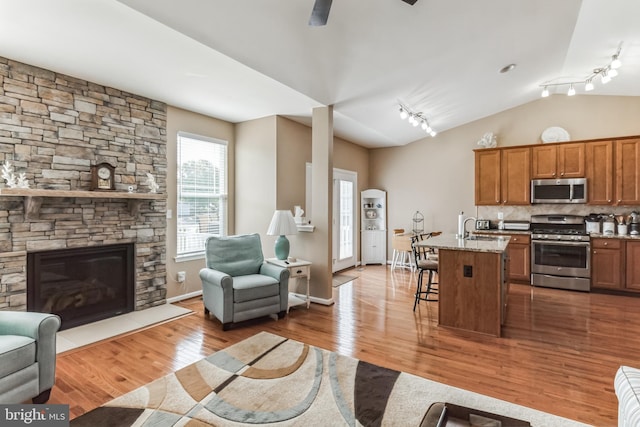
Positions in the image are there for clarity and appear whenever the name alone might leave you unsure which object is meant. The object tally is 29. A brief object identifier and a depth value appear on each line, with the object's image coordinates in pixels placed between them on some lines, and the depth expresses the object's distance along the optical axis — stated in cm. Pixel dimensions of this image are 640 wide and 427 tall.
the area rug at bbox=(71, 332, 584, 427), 201
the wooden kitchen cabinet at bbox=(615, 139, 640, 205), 486
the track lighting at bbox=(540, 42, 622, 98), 408
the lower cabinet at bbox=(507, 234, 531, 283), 544
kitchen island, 334
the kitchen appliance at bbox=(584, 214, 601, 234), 520
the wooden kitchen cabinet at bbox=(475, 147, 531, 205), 562
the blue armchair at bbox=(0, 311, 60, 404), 196
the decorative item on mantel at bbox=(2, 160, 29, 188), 293
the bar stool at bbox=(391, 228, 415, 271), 635
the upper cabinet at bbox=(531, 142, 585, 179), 525
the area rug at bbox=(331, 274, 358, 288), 557
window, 459
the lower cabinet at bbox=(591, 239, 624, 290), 486
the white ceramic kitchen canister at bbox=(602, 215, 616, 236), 504
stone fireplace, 305
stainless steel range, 504
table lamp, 418
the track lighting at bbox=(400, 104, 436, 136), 480
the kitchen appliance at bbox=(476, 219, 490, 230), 607
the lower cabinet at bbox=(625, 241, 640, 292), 475
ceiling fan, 181
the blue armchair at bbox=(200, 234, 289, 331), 346
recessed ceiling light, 426
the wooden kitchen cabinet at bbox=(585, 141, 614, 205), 504
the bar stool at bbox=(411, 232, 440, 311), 400
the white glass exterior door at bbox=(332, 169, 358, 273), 639
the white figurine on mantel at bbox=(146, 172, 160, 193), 407
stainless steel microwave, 523
